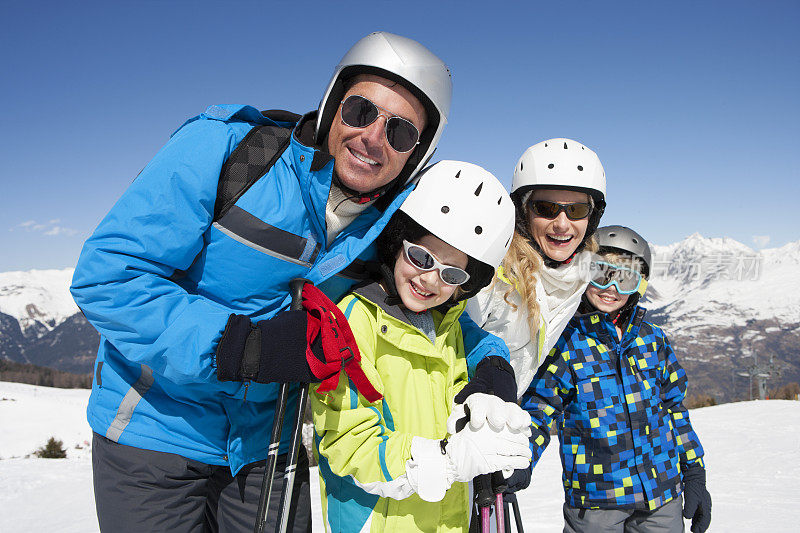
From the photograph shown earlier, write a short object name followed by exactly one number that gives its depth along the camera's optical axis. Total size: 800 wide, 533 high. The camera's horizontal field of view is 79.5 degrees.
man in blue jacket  1.92
